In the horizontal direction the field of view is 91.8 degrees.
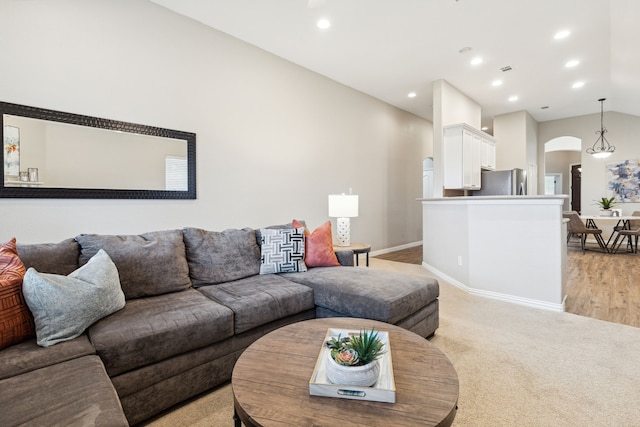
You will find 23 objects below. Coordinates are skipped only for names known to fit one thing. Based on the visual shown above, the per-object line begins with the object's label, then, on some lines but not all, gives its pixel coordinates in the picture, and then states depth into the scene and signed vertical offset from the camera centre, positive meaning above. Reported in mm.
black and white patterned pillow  2761 -393
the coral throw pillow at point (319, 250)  2936 -396
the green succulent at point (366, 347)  1124 -517
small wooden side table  3466 -461
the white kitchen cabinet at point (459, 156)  5094 +854
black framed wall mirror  2363 +471
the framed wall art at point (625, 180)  6938 +550
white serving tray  1040 -619
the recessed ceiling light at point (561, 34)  3738 +2089
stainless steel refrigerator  5699 +440
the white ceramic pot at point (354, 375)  1073 -583
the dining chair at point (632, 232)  5964 -530
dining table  6034 -396
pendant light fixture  6953 +1385
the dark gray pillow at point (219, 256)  2475 -387
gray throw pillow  1428 -440
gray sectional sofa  1126 -624
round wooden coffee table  968 -647
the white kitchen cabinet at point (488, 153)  5909 +1045
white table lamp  3871 -27
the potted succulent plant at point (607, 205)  6623 -9
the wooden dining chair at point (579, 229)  6379 -498
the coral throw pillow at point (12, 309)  1373 -439
